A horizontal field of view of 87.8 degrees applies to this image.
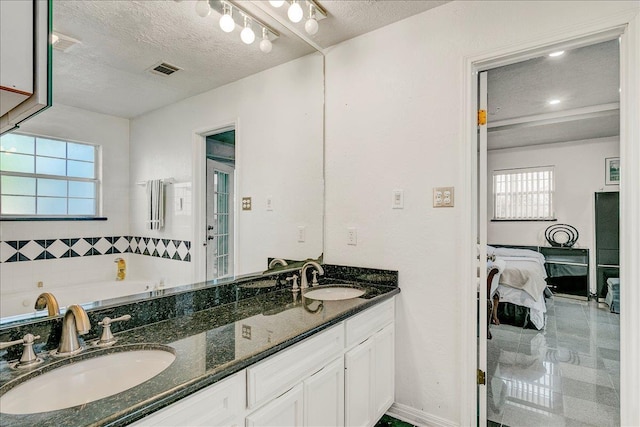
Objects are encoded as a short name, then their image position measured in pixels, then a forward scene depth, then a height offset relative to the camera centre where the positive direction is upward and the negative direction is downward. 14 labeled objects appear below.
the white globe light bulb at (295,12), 1.90 +1.17
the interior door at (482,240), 1.92 -0.15
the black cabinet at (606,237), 5.16 -0.34
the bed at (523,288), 3.85 -0.87
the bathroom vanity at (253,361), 0.88 -0.48
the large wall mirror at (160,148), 1.20 +0.31
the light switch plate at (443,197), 1.93 +0.11
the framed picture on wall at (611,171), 5.52 +0.75
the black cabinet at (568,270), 5.47 -0.92
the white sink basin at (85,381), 0.89 -0.50
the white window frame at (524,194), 6.12 +0.41
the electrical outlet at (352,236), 2.31 -0.15
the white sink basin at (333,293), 2.13 -0.51
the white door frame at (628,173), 1.50 +0.19
